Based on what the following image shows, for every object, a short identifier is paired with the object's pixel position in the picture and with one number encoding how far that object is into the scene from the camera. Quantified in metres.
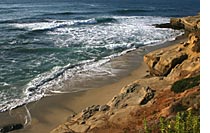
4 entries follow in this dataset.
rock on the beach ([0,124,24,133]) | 12.96
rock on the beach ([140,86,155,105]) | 12.23
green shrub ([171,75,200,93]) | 12.06
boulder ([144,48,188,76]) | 17.17
